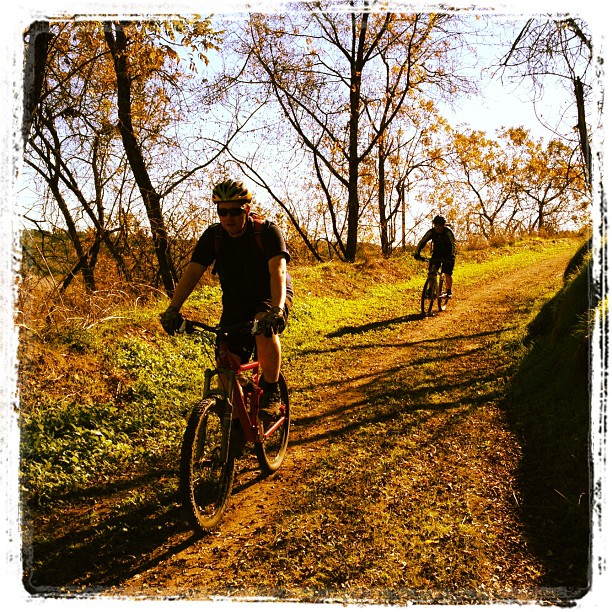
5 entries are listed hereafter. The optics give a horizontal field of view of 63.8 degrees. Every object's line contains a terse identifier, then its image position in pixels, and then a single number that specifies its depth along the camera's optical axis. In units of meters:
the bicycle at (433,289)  10.90
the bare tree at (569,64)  6.51
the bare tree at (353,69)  16.77
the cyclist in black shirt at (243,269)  3.91
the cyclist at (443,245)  11.11
